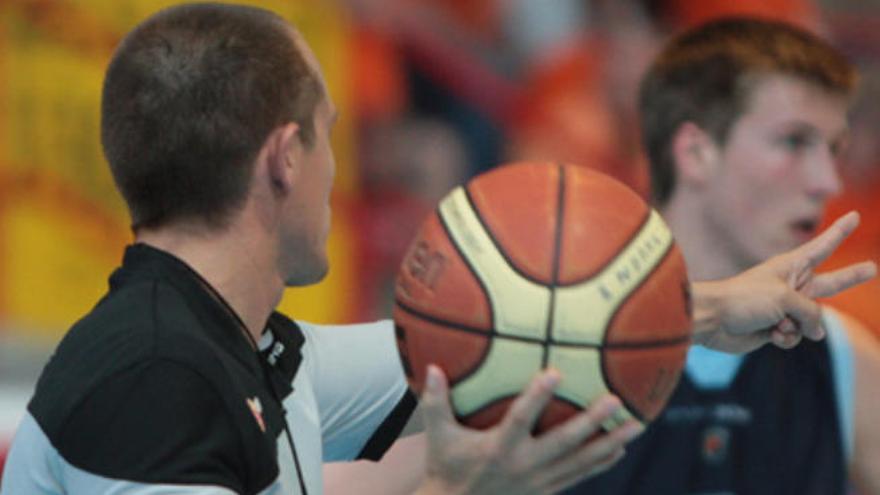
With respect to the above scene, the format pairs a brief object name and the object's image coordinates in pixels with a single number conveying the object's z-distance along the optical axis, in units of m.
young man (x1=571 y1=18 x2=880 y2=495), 8.84
